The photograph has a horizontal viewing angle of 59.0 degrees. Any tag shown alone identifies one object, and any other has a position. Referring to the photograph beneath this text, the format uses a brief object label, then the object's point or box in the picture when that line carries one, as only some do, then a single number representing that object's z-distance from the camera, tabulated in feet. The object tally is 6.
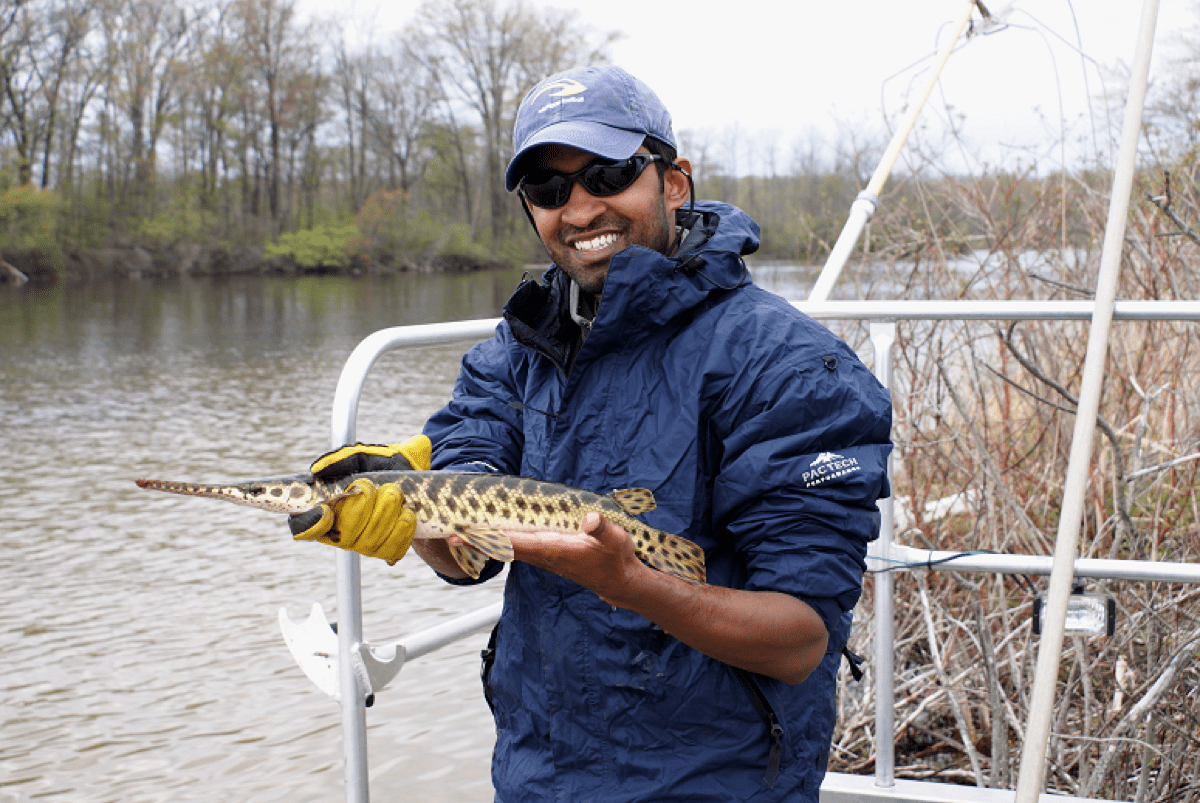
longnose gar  6.19
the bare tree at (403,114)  206.28
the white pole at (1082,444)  6.31
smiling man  5.99
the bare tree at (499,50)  192.34
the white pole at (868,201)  11.18
